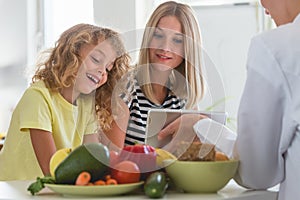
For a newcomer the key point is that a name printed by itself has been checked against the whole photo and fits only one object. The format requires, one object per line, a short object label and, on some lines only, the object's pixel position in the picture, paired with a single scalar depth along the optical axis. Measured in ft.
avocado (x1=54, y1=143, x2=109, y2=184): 4.21
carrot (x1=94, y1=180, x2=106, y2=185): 4.18
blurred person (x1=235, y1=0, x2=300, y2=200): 4.13
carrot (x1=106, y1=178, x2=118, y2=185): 4.19
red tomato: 4.27
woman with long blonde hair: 6.54
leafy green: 4.26
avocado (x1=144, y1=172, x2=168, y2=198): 4.13
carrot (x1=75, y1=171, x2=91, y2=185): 4.16
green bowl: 4.35
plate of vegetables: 4.11
